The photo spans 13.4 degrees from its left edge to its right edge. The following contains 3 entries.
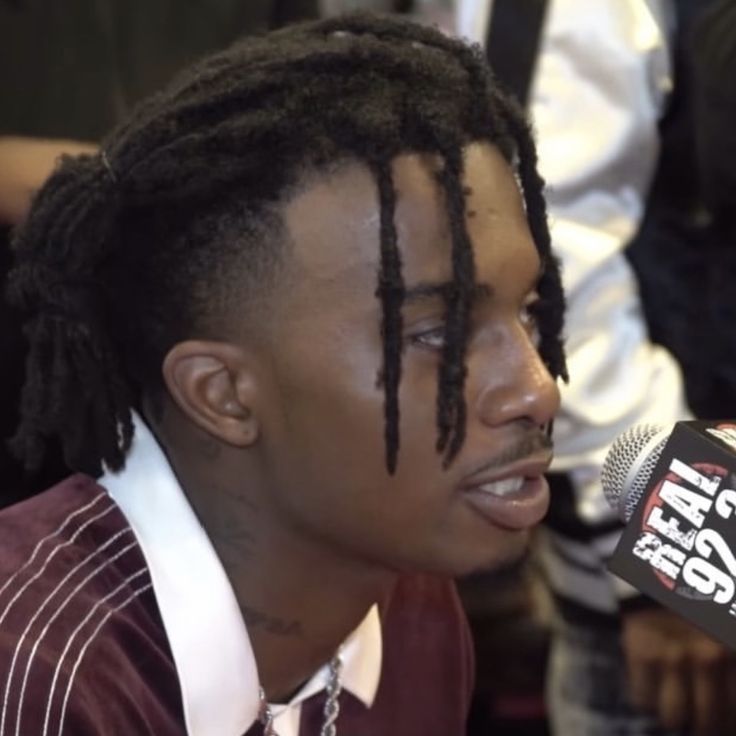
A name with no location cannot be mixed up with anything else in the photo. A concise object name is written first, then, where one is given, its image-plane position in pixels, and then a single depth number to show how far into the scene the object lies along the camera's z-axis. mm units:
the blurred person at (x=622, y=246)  1968
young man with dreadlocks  1607
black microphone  1487
